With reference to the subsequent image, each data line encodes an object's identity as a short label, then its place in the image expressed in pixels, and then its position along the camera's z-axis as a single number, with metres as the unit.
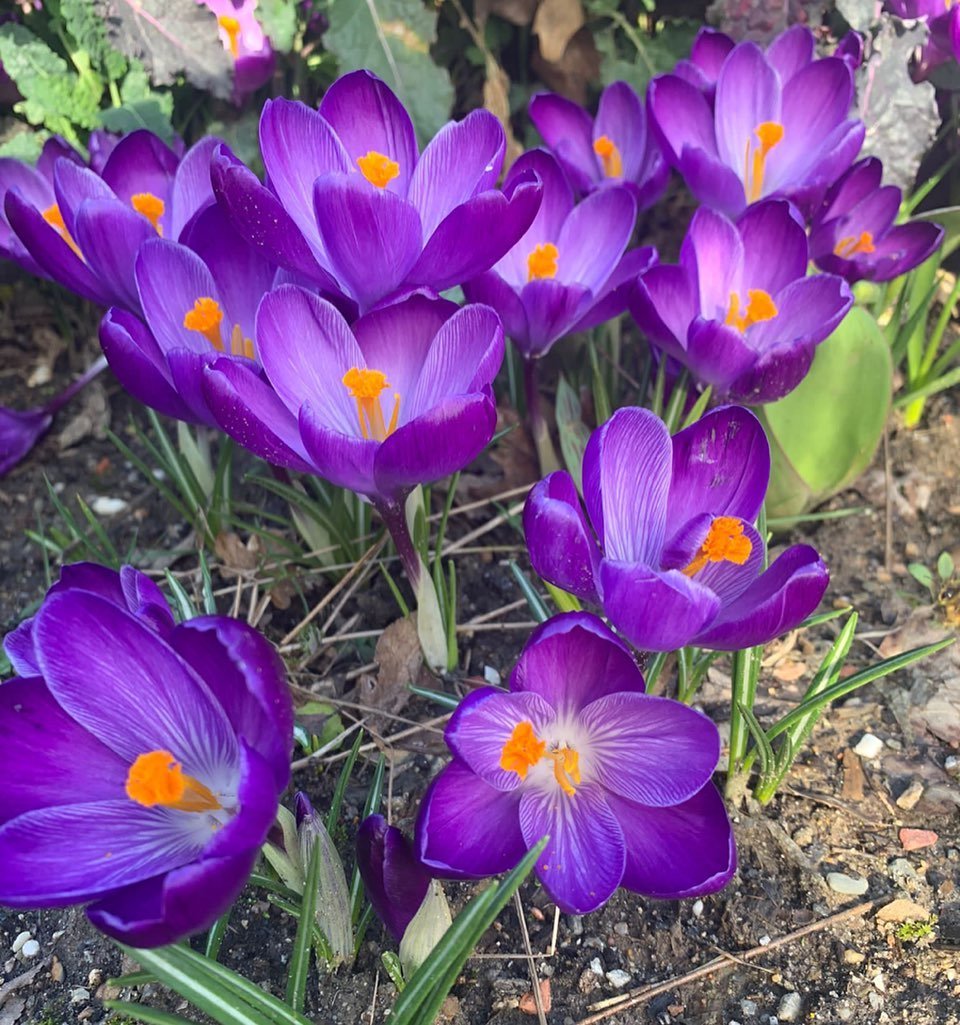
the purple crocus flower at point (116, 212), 0.30
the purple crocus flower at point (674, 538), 0.22
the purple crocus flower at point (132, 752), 0.19
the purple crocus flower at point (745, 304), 0.30
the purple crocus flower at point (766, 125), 0.35
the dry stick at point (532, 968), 0.25
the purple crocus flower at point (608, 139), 0.39
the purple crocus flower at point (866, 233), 0.36
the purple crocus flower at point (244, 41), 0.43
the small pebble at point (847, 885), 0.28
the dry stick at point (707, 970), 0.25
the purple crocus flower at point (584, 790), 0.22
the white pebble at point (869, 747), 0.31
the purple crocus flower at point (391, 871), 0.23
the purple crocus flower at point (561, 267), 0.30
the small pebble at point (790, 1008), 0.25
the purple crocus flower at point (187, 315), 0.27
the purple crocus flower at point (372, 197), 0.25
